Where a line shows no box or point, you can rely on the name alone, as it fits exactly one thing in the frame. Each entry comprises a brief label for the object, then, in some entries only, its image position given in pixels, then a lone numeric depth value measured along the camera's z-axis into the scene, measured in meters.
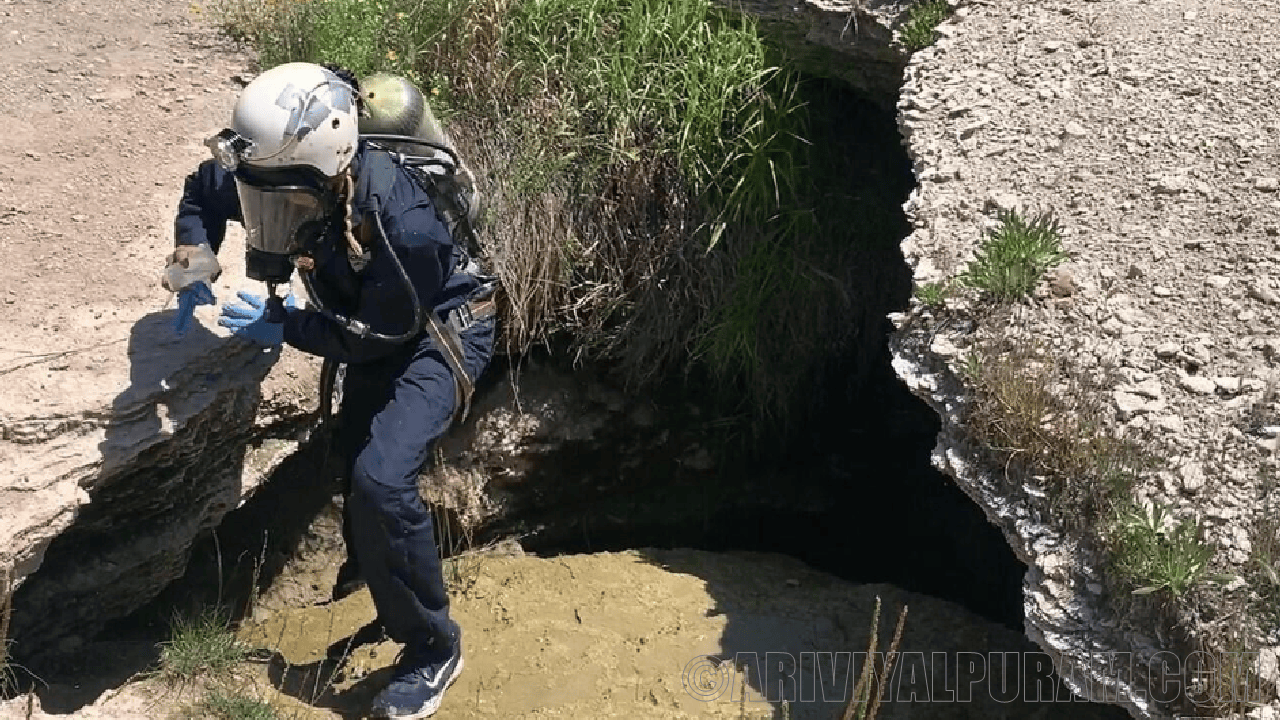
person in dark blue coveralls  3.35
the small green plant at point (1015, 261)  3.73
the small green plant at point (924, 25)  4.62
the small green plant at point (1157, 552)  3.07
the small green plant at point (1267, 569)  3.02
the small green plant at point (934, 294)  3.77
